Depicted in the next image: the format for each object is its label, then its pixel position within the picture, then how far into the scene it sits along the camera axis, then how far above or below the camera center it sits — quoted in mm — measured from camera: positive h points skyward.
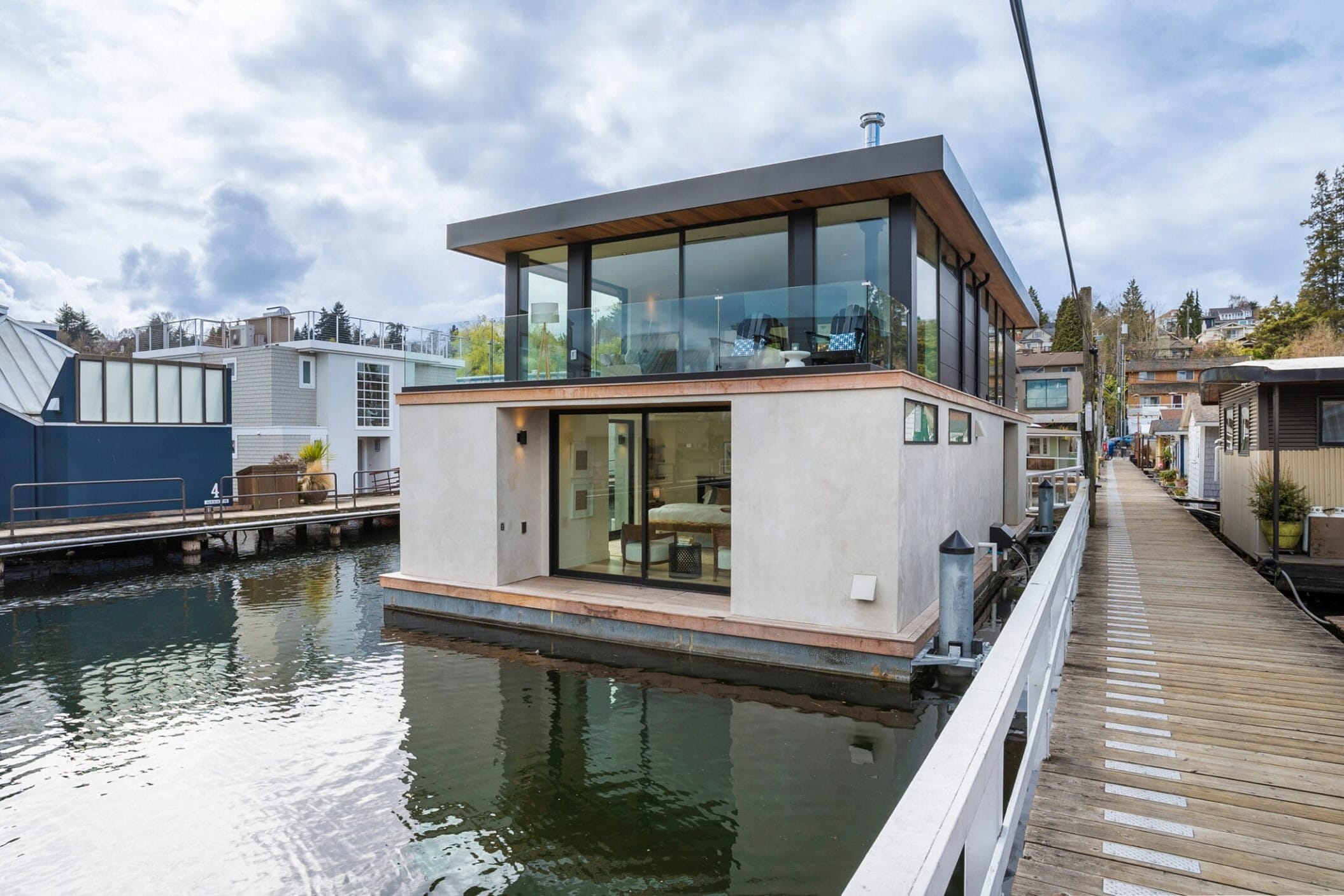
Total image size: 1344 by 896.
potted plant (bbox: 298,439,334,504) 23156 -300
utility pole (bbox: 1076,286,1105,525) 15696 +1071
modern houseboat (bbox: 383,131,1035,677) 7973 +377
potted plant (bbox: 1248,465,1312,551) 11344 -907
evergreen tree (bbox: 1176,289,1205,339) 83875 +15811
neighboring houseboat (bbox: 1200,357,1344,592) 10695 +139
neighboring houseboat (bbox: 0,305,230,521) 16766 +770
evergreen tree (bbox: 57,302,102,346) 57062 +11170
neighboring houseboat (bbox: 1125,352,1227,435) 54188 +5337
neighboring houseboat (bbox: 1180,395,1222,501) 22672 -30
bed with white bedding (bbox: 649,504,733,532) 9742 -858
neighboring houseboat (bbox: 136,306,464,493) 25438 +2907
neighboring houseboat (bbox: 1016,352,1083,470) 30267 +2569
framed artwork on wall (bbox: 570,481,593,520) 10992 -696
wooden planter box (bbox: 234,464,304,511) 19875 -834
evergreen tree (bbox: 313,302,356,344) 26766 +4753
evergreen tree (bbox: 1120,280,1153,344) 69375 +13000
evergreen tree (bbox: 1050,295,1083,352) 55625 +9569
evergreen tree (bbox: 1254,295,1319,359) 40531 +7104
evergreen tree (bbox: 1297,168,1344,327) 43031 +12339
